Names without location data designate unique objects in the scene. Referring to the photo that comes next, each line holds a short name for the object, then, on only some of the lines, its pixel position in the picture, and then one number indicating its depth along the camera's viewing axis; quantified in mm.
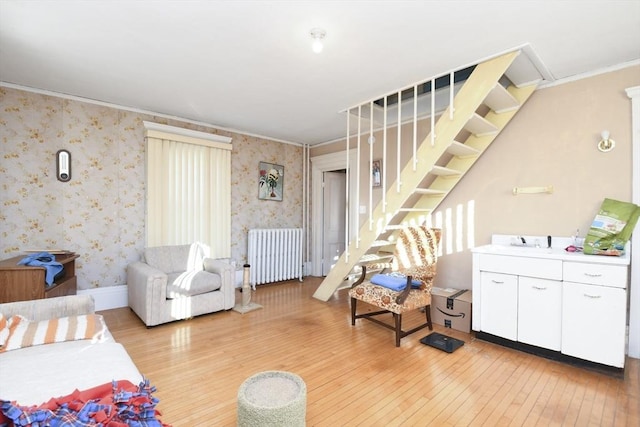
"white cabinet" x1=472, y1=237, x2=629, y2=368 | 2166
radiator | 4789
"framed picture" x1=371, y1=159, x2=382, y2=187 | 4477
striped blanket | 1667
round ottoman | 1368
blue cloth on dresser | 2545
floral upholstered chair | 2771
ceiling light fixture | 2129
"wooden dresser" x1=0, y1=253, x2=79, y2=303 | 2408
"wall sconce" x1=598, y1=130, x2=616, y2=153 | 2611
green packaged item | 2379
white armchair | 3070
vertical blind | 3885
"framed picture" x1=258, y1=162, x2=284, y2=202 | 5043
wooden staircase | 2578
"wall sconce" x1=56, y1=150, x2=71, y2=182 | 3324
